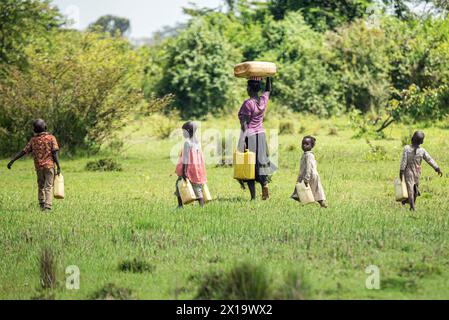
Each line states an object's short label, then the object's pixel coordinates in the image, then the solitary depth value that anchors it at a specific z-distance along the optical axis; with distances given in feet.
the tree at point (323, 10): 144.97
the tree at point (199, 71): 122.93
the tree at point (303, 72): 115.14
